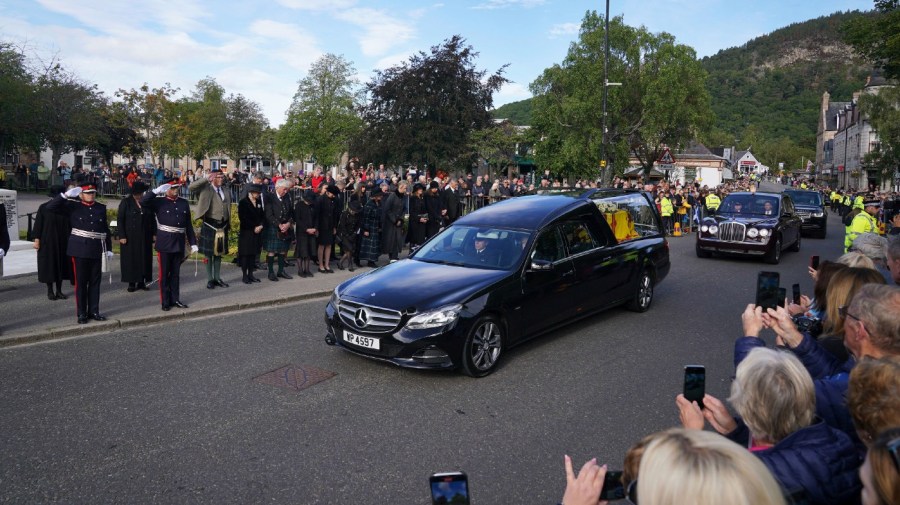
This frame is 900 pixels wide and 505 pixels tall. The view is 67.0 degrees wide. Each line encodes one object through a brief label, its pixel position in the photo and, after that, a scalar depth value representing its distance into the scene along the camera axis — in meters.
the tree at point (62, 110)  34.19
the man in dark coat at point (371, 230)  14.33
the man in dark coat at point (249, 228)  11.91
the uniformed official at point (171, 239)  9.73
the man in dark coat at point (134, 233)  10.53
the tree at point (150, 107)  51.09
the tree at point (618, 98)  50.97
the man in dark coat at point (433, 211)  17.05
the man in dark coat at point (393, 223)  14.90
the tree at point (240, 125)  53.84
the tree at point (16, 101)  32.28
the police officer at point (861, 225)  9.99
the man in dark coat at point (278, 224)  12.41
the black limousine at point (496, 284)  6.61
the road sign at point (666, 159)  27.73
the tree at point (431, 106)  43.75
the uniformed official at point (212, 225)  11.48
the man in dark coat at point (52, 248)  10.20
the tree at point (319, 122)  53.44
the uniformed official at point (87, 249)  8.81
